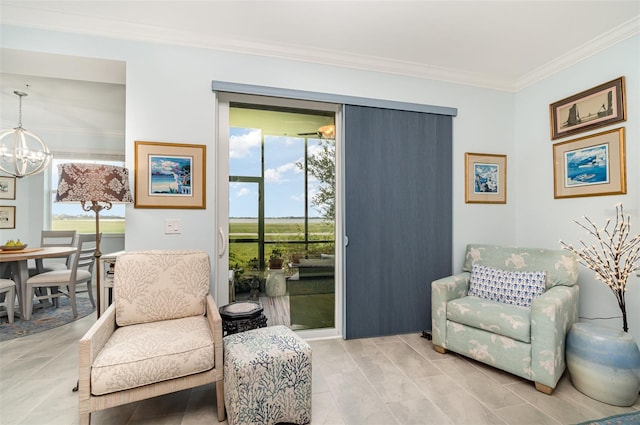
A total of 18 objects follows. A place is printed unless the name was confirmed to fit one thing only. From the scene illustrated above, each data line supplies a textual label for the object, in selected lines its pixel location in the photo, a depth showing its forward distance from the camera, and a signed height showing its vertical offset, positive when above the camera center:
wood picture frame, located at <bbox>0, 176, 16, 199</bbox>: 4.72 +0.50
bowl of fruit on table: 3.46 -0.34
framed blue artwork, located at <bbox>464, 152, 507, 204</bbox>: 3.15 +0.42
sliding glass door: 2.72 +0.10
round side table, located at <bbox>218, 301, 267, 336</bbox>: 2.12 -0.74
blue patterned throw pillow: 2.34 -0.57
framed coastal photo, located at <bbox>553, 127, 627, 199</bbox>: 2.38 +0.45
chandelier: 3.34 +0.75
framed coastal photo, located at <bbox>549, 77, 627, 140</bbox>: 2.38 +0.94
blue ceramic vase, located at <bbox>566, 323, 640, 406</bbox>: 1.81 -0.94
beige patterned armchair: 1.47 -0.70
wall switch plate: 2.42 -0.07
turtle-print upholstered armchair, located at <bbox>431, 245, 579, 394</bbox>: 1.97 -0.71
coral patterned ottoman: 1.54 -0.89
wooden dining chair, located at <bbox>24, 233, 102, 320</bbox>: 3.43 -0.74
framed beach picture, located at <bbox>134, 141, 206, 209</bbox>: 2.38 +0.35
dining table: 3.33 -0.59
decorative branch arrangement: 2.02 -0.29
